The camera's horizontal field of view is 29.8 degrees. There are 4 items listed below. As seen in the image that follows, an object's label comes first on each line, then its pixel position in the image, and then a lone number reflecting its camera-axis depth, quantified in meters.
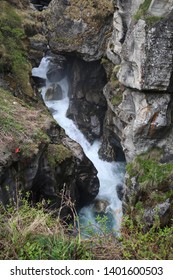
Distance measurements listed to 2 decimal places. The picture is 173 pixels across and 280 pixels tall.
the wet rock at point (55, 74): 23.38
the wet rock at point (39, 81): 22.28
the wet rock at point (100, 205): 16.23
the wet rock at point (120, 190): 17.28
